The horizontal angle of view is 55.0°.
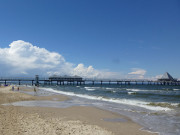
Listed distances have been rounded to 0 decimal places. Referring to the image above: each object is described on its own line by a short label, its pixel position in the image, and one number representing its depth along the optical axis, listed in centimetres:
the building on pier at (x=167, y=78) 13512
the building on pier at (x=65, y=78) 12683
